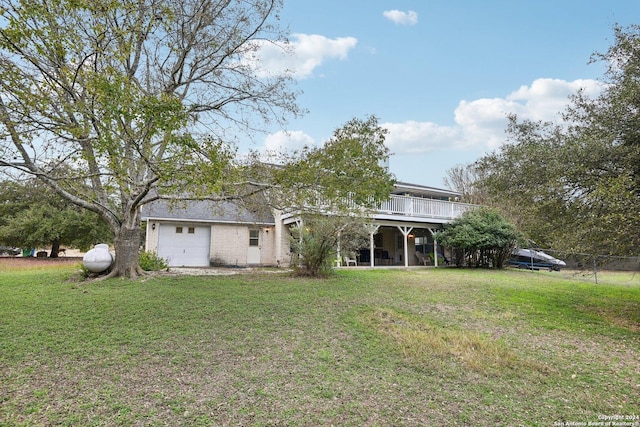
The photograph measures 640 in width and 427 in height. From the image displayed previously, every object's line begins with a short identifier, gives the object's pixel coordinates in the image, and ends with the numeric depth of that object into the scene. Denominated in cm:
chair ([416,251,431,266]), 1919
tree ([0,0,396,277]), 571
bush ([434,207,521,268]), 1605
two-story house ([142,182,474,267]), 1677
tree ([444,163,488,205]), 3250
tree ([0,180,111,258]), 2191
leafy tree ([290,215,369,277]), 1120
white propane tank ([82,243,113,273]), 1045
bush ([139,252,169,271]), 1248
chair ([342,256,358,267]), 1646
